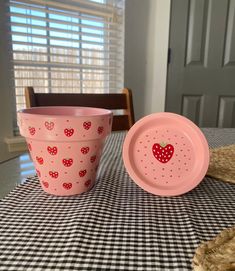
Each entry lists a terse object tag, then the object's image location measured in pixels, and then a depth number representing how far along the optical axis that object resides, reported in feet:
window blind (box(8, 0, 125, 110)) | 4.91
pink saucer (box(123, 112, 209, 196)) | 1.37
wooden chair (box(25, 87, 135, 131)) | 2.87
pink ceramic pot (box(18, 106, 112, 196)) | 1.19
